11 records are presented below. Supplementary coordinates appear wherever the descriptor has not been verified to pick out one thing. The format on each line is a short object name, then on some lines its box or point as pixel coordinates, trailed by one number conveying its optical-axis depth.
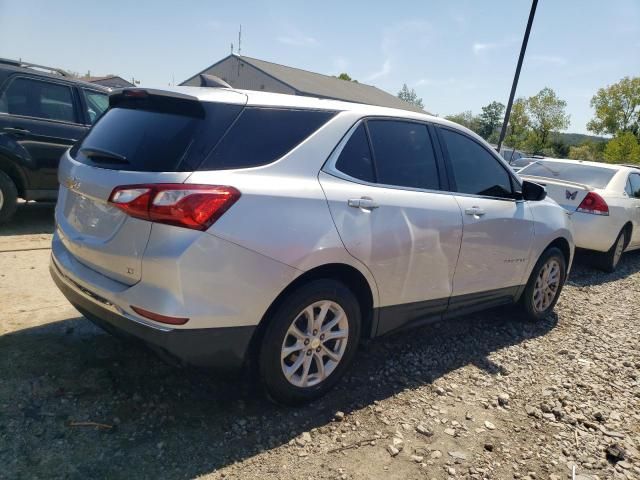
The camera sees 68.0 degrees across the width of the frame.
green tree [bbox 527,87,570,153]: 54.69
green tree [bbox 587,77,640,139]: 53.62
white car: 6.54
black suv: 5.56
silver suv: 2.22
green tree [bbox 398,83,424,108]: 92.81
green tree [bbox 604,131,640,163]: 44.25
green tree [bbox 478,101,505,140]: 79.94
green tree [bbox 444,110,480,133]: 82.07
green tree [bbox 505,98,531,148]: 56.38
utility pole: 13.34
